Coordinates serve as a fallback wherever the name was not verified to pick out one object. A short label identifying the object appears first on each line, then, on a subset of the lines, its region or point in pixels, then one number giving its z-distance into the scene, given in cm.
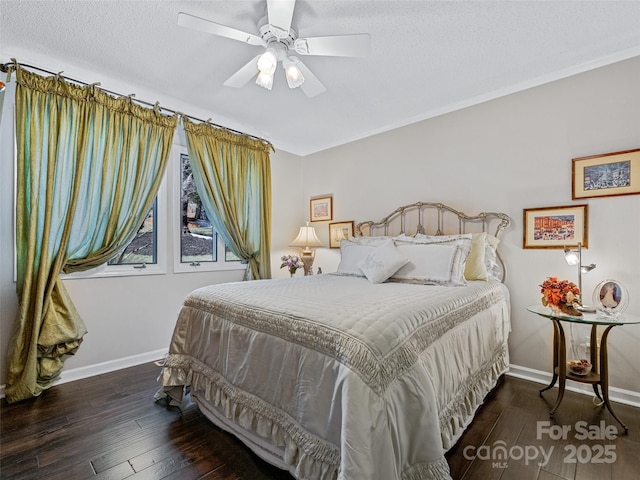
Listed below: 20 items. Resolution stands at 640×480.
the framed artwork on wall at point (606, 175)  223
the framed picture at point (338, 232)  405
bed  115
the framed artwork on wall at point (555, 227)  242
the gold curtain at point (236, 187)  338
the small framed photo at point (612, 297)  198
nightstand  187
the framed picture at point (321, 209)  433
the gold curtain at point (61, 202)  227
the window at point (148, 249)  292
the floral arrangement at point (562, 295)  202
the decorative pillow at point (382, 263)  261
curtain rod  226
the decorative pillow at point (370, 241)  315
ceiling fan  173
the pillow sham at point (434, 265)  246
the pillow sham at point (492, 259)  274
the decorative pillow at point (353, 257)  300
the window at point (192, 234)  335
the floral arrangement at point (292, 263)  393
